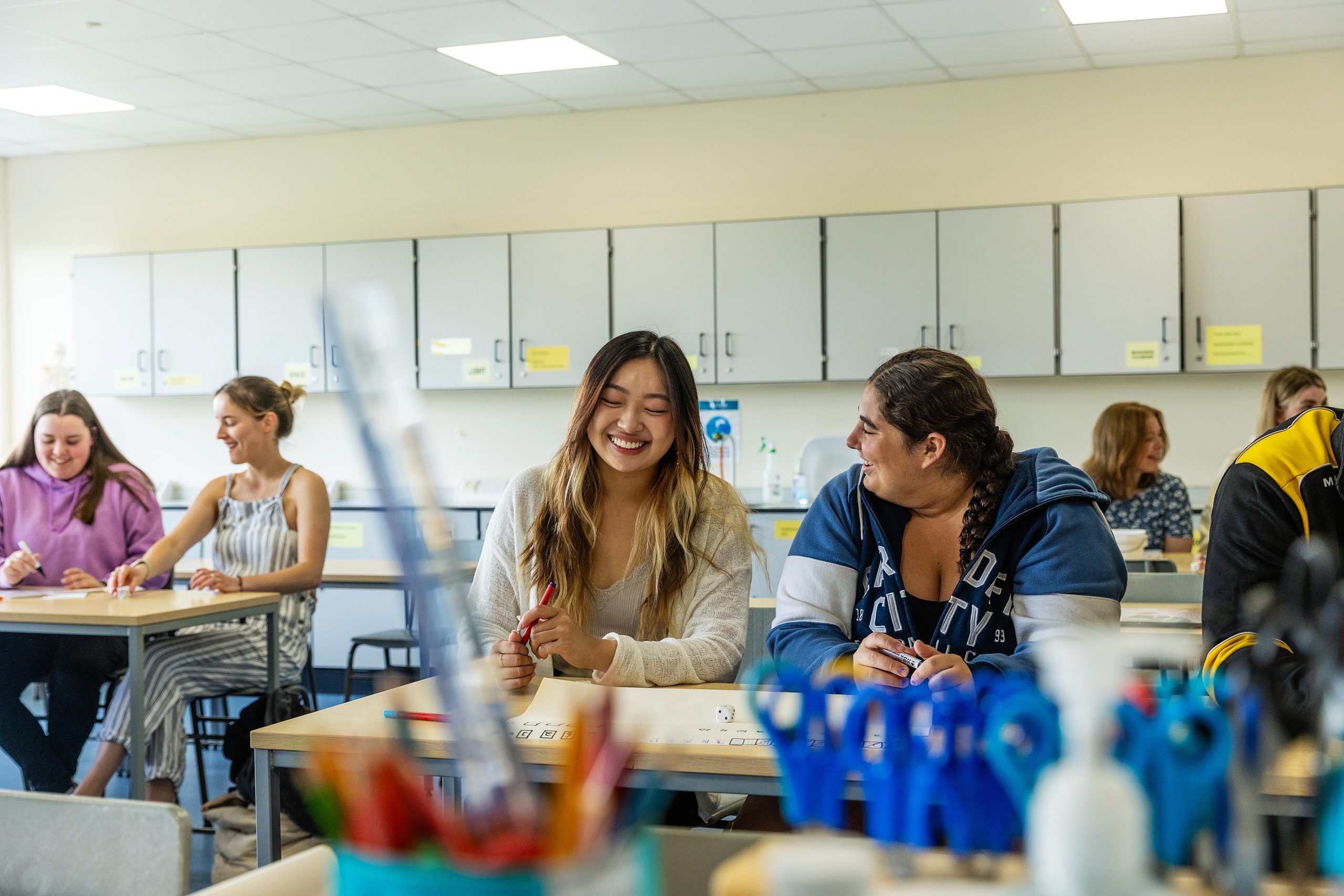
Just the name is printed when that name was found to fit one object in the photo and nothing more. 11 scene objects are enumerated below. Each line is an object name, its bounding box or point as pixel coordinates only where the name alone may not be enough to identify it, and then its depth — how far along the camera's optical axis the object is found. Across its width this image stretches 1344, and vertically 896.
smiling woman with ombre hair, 2.30
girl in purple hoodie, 3.73
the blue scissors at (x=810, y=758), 0.76
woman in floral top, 4.64
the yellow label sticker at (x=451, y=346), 6.36
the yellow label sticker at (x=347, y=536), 6.02
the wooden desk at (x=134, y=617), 3.15
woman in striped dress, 3.55
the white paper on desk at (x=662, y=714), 1.62
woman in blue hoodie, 1.96
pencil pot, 0.54
